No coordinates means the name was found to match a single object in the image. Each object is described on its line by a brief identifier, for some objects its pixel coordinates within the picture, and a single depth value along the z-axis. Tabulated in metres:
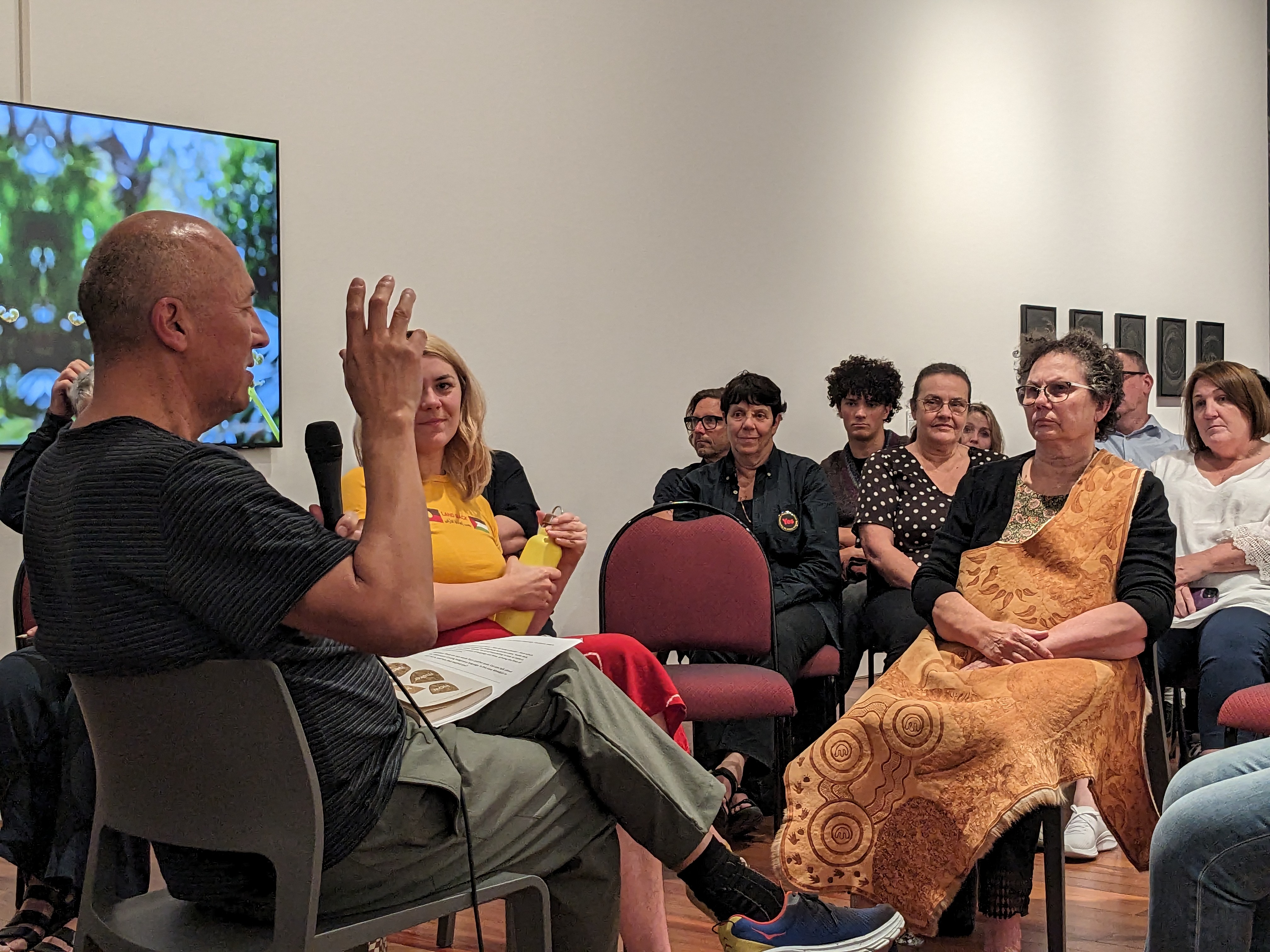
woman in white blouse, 3.31
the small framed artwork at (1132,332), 8.08
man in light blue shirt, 5.23
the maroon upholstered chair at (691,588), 3.66
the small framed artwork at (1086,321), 7.73
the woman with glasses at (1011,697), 2.54
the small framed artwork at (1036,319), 7.41
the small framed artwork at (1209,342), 8.70
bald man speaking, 1.35
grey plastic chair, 1.35
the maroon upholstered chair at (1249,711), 2.85
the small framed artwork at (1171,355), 8.38
